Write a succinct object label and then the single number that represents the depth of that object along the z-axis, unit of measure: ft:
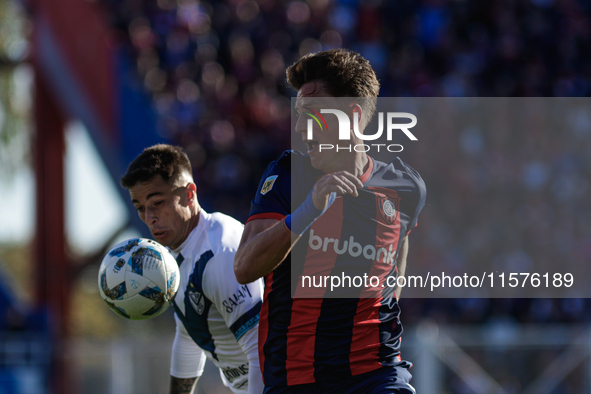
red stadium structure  79.05
